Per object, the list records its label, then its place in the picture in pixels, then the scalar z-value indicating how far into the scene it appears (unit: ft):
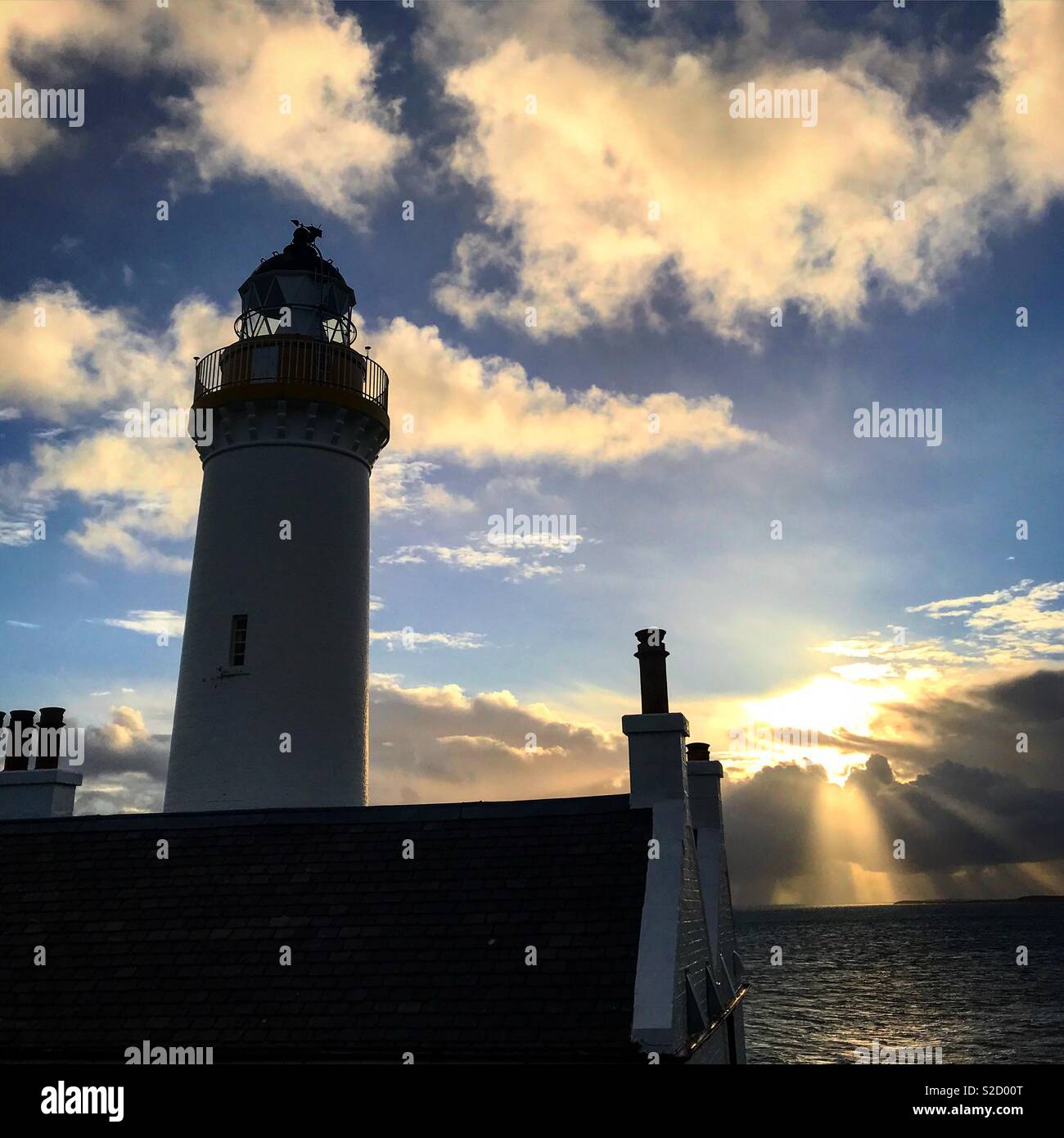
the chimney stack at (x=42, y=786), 56.90
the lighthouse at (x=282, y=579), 64.64
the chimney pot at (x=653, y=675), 48.60
